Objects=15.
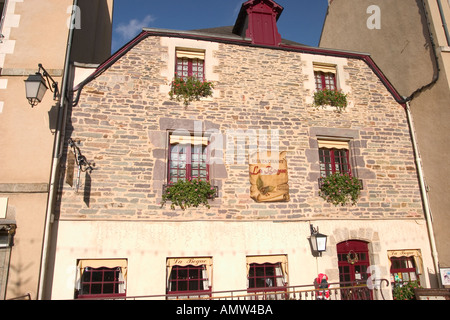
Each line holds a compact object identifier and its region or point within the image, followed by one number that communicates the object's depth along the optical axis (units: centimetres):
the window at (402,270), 673
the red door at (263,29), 764
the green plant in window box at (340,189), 673
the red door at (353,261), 660
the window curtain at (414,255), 675
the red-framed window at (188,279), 589
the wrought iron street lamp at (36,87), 511
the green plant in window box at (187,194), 609
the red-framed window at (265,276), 617
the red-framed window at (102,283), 558
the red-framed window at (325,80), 787
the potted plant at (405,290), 638
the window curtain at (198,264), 584
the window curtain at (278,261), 615
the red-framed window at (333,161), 718
